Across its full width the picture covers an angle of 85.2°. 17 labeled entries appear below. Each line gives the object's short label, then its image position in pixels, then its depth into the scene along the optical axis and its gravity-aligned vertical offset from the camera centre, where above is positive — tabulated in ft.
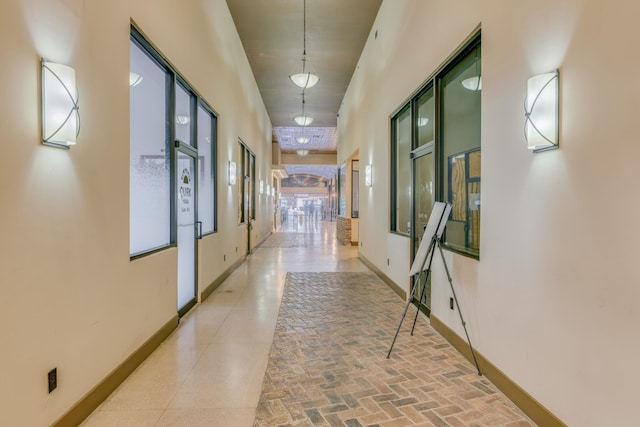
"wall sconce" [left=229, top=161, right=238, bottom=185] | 21.88 +2.21
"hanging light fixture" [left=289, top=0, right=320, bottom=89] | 23.72 +8.98
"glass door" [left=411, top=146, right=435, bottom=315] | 14.07 +0.29
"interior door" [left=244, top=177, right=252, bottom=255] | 29.89 -0.04
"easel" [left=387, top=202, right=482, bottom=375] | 10.12 -0.83
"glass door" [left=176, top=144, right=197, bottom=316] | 14.10 -0.77
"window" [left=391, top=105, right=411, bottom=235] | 17.25 +1.85
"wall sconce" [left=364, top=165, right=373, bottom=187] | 24.26 +2.18
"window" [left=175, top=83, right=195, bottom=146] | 14.15 +3.91
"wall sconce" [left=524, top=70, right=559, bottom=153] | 6.64 +1.88
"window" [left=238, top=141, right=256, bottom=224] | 27.58 +2.04
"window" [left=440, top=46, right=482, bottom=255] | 10.53 +1.84
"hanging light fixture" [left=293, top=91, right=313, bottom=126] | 36.38 +9.15
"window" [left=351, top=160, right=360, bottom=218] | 39.11 +1.78
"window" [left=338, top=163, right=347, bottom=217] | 41.96 +2.31
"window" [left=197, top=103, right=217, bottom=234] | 17.07 +2.01
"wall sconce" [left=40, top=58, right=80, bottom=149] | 6.24 +1.91
